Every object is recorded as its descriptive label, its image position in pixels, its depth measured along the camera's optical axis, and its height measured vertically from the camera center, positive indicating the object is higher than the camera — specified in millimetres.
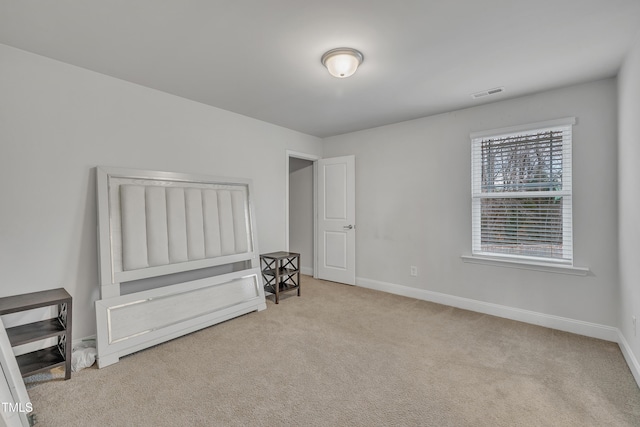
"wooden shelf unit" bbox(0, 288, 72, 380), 2064 -857
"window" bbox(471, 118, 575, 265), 3072 +110
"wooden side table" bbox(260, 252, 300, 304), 3902 -867
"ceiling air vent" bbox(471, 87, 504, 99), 3080 +1181
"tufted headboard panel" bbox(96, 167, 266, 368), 2566 -445
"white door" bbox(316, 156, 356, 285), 4785 -217
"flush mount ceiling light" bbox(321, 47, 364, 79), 2305 +1165
